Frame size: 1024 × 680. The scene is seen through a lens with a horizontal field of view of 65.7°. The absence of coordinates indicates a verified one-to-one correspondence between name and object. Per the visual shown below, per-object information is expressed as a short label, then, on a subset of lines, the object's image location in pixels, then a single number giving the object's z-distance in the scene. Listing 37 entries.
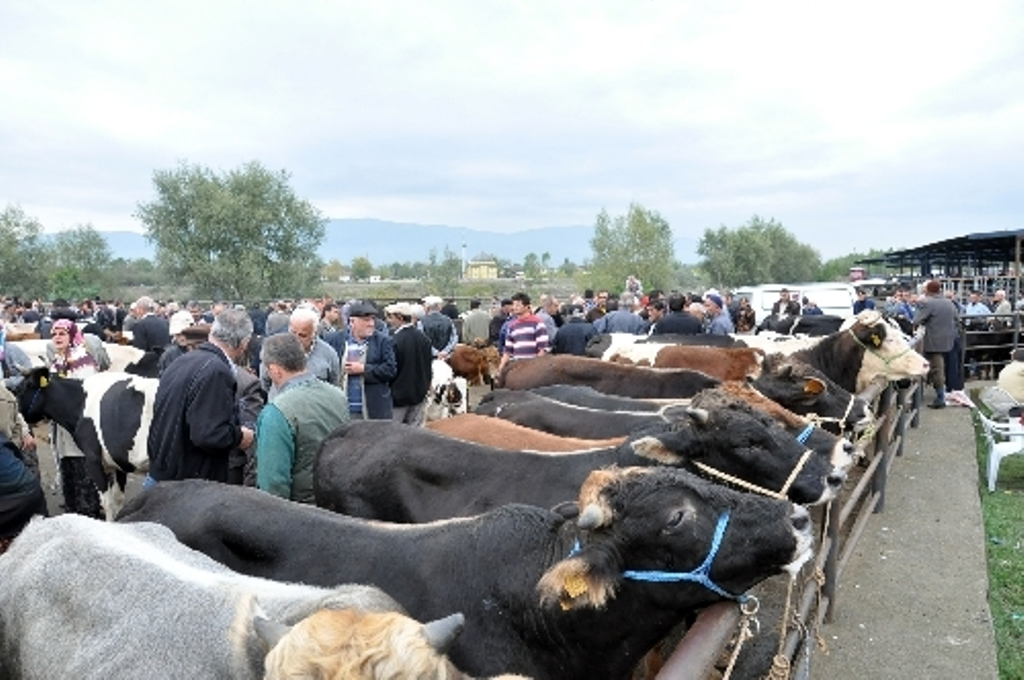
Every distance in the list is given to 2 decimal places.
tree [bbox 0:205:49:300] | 51.66
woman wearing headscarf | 7.30
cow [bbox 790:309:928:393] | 9.11
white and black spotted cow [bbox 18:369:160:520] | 6.81
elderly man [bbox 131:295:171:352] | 12.62
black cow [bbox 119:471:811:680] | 2.81
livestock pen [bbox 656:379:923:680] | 2.44
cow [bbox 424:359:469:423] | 10.00
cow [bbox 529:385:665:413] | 6.88
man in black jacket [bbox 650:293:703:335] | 11.52
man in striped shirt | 10.59
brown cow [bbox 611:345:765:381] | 9.05
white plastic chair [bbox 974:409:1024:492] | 8.76
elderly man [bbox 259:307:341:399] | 6.54
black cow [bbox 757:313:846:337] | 14.25
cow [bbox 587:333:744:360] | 10.62
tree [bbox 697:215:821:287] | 78.19
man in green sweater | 4.69
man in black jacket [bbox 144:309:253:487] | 4.79
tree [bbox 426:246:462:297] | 51.03
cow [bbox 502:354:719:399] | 8.02
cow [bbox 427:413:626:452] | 5.42
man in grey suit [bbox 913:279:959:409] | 13.11
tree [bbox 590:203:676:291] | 63.53
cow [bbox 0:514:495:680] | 1.82
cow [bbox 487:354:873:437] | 6.58
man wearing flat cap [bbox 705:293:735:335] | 13.59
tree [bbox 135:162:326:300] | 41.28
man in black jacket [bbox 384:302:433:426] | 8.16
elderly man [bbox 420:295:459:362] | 13.05
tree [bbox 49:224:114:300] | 55.47
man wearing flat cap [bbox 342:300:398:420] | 7.49
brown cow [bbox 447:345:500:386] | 13.65
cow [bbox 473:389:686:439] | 6.17
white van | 19.97
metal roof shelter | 22.37
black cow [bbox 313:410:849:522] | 4.23
